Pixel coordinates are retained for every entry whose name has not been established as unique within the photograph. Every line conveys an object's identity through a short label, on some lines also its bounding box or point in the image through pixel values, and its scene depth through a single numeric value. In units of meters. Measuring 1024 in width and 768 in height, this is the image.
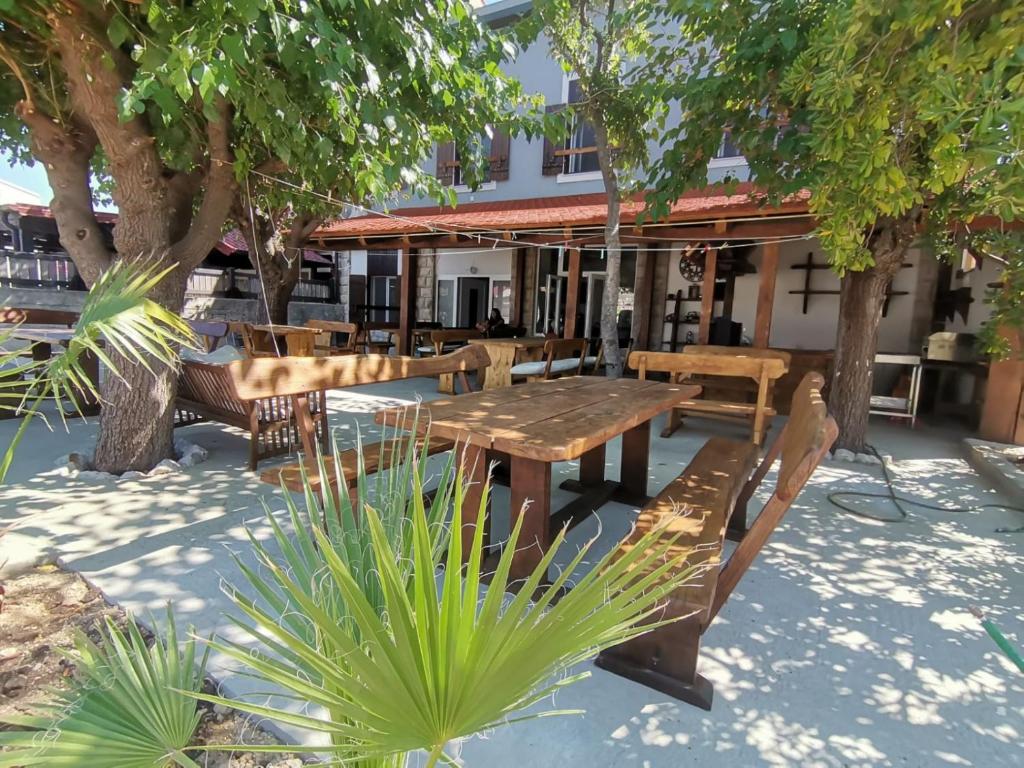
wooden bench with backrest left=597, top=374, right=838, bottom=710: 1.68
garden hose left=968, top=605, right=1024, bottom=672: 2.13
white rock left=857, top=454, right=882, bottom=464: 4.96
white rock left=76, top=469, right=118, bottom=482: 3.67
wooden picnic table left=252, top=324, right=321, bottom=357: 6.59
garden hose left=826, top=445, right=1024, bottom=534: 3.62
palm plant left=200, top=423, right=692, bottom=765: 0.64
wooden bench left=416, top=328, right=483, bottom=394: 7.64
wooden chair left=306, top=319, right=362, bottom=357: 8.35
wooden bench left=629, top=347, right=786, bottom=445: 5.11
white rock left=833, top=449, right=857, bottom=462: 5.03
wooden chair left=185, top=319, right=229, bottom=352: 6.83
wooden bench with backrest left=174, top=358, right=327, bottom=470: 3.97
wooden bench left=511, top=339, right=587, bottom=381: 7.16
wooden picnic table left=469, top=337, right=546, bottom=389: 6.88
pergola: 6.38
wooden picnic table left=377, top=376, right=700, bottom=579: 2.18
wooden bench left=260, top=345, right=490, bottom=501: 2.55
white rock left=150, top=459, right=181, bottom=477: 3.85
